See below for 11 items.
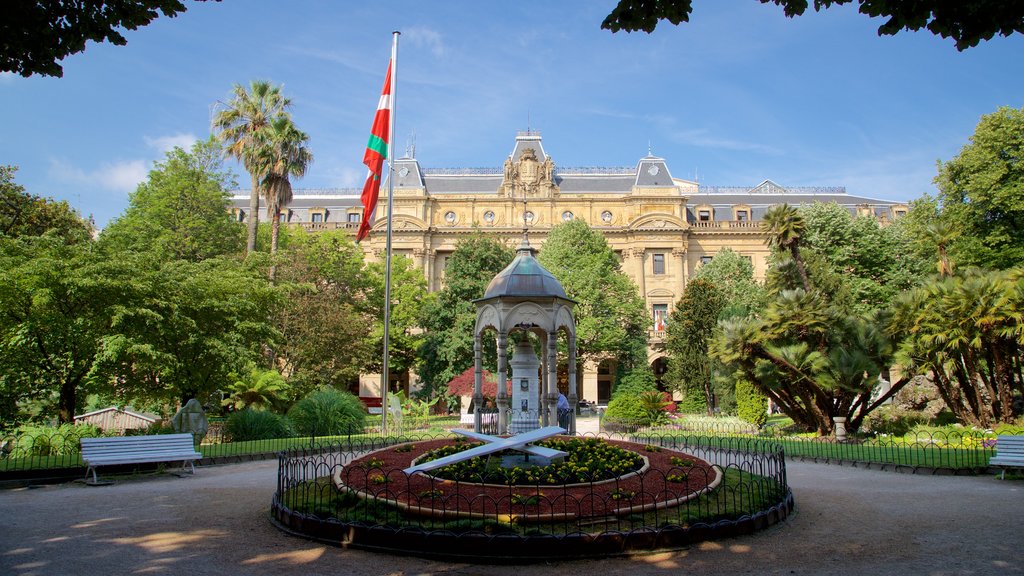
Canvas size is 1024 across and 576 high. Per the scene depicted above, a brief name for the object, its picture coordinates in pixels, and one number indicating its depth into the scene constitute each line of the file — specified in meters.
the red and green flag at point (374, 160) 22.61
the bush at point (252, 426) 19.92
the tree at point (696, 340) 33.97
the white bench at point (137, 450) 12.45
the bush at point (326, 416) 21.81
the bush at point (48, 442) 14.86
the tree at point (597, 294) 39.62
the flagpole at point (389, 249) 22.40
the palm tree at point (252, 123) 29.09
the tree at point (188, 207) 31.86
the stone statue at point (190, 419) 17.11
